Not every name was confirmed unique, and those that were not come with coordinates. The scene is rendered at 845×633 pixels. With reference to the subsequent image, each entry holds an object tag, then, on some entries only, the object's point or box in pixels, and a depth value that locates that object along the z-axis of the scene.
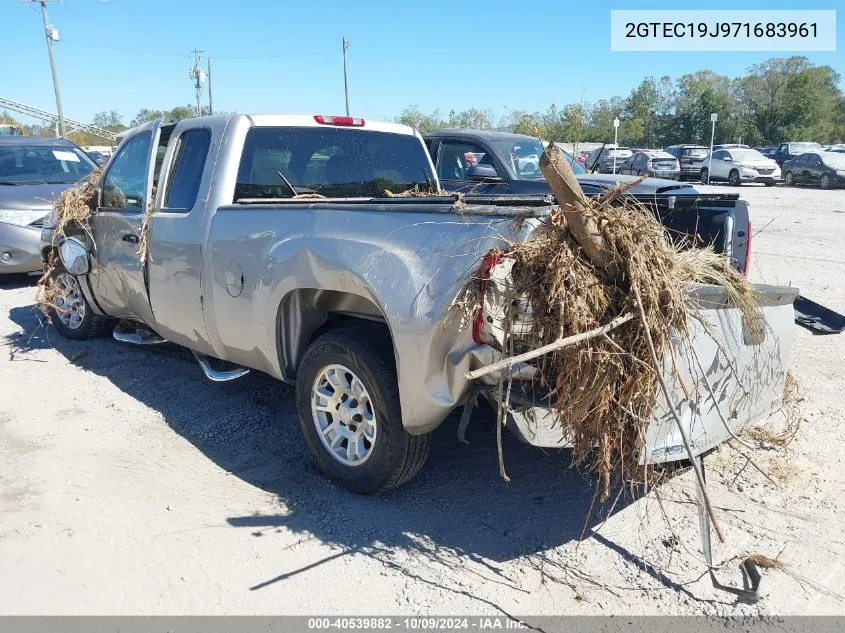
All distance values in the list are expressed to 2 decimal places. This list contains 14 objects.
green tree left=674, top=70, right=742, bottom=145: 60.19
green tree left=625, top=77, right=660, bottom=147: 58.10
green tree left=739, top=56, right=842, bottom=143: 56.53
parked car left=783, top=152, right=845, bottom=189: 27.32
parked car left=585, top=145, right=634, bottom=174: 34.18
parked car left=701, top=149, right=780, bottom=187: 29.91
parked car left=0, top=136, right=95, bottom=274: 9.15
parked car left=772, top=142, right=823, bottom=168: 34.91
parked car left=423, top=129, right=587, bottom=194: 8.70
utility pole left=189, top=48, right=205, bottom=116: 27.69
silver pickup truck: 3.11
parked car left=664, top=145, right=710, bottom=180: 32.91
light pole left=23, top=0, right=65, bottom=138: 34.84
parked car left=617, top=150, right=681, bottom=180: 31.33
